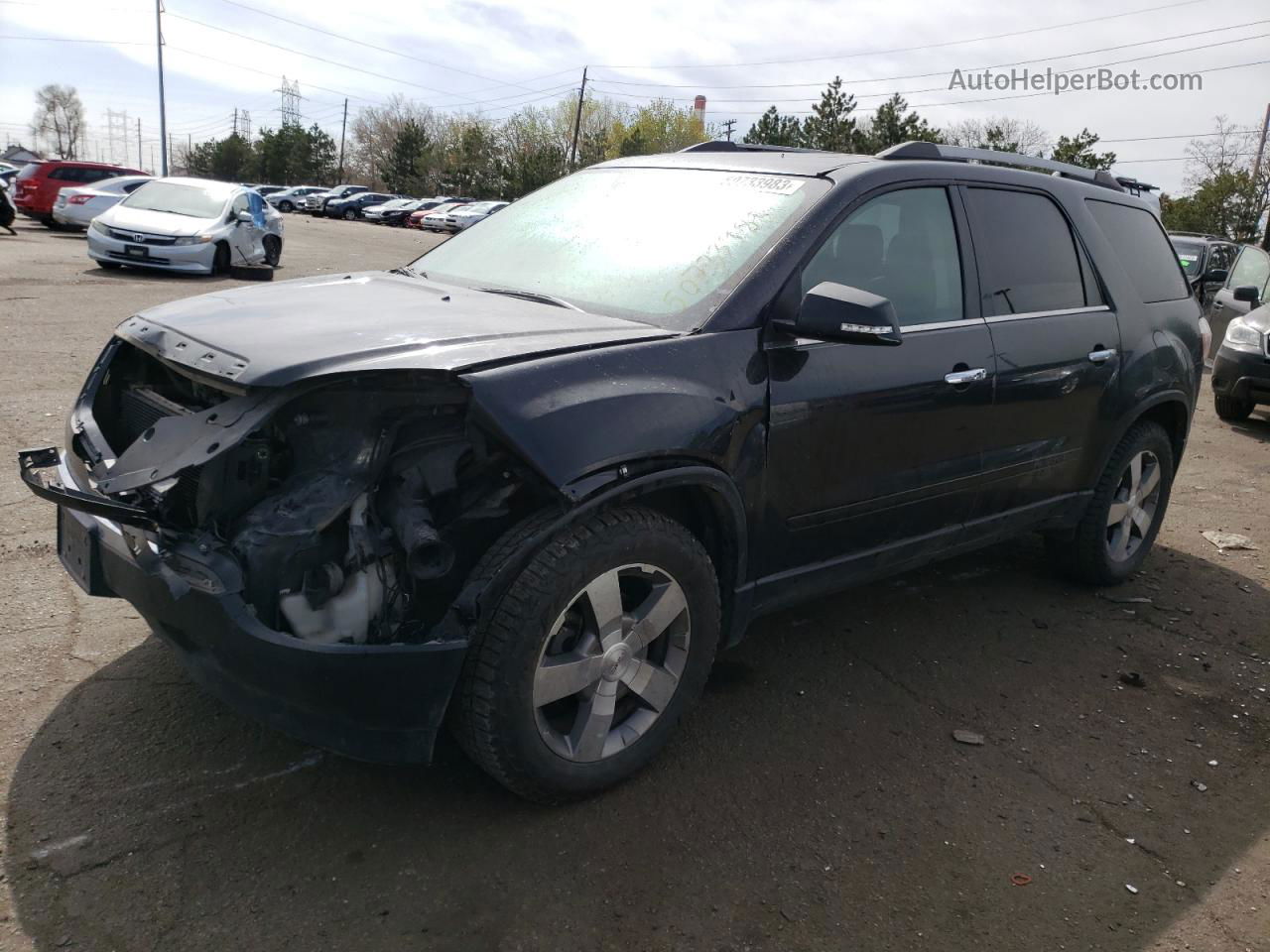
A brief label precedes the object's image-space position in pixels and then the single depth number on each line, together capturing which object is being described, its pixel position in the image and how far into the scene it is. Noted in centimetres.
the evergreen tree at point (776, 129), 4734
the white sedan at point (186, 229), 1395
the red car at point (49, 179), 2383
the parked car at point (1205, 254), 1504
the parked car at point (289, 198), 5300
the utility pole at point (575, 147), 6993
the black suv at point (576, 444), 243
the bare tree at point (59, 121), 10781
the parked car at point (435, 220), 4381
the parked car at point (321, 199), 5235
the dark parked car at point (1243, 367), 920
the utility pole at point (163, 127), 6428
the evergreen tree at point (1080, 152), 3247
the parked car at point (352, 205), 5144
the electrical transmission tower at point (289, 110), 10000
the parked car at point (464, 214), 4147
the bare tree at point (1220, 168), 4159
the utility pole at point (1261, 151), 4063
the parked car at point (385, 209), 4956
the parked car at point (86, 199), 2194
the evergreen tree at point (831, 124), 4469
